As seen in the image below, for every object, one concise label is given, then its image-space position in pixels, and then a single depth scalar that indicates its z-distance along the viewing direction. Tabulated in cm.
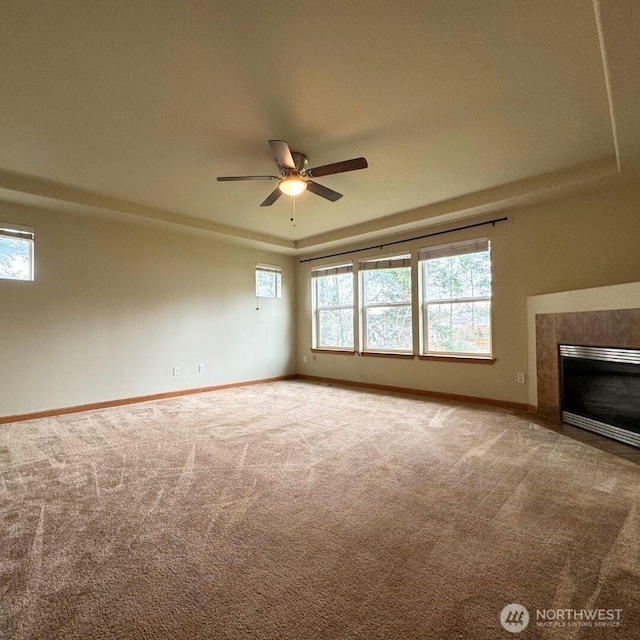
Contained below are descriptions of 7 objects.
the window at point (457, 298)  458
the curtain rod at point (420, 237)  442
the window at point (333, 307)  618
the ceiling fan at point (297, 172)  259
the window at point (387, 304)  538
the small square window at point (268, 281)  636
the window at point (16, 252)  388
